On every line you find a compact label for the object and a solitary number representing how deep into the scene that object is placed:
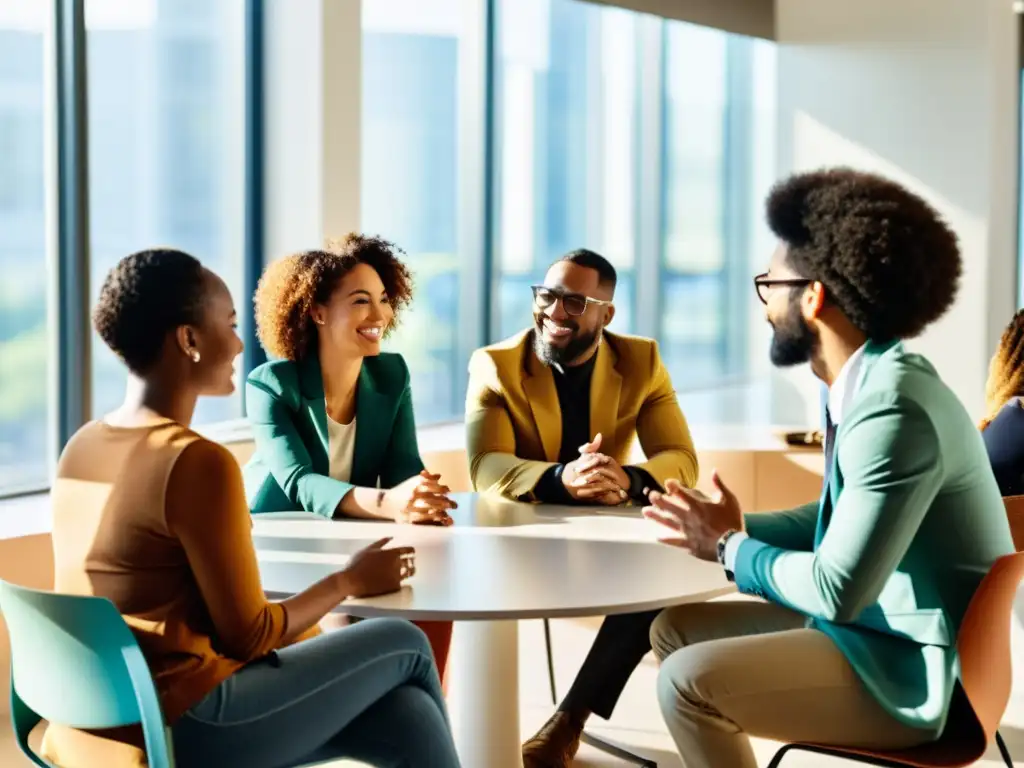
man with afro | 2.20
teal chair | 1.97
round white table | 2.35
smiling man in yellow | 3.77
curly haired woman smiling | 3.46
